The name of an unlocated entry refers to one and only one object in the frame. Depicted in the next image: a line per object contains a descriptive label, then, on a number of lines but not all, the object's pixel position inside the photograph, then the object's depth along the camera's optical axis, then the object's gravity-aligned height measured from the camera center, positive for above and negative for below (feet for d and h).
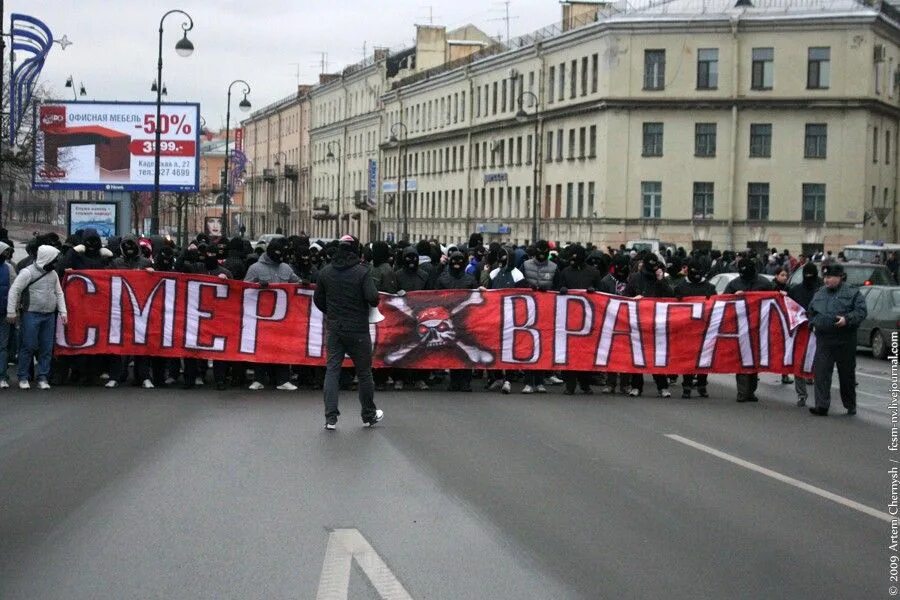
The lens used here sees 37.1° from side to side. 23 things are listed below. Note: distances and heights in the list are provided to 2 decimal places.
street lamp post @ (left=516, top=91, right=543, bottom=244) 189.75 +16.31
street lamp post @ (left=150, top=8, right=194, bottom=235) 130.00 +18.51
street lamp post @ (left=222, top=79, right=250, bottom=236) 203.55 +20.99
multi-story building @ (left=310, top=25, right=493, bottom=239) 328.90 +33.44
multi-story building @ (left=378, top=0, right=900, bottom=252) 206.08 +20.89
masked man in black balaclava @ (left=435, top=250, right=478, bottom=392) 60.80 -1.29
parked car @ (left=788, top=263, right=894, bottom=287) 106.63 -1.34
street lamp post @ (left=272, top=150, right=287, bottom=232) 434.01 +16.60
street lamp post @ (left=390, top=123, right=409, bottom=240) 322.75 +21.53
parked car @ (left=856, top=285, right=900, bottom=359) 91.66 -4.13
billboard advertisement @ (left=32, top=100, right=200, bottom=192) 173.17 +12.60
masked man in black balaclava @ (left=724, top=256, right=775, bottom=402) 62.54 -1.20
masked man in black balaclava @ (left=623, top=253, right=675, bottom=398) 61.31 -1.36
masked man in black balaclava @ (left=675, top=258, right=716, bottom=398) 61.16 -1.55
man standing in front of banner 44.86 -2.31
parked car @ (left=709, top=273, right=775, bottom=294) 113.91 -2.23
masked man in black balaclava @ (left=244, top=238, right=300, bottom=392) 60.03 -1.28
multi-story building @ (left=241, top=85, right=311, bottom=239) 421.59 +26.50
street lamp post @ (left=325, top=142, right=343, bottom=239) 342.87 +5.51
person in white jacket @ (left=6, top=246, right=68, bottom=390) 55.06 -2.82
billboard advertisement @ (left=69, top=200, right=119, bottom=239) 151.94 +2.93
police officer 52.21 -2.80
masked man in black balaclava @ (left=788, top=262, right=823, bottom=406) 60.35 -1.45
